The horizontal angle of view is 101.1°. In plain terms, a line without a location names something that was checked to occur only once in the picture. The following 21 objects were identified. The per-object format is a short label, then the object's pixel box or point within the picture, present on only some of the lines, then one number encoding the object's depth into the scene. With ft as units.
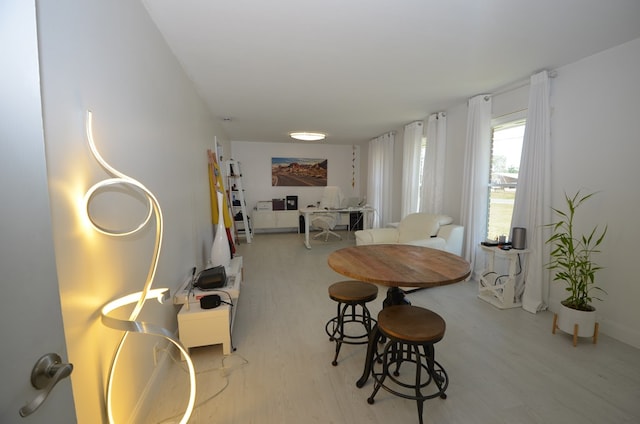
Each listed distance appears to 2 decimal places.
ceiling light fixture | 16.69
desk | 17.66
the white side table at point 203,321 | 6.23
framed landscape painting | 23.26
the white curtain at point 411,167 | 15.21
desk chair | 19.40
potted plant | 6.91
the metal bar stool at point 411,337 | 4.42
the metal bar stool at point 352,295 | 6.01
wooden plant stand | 6.92
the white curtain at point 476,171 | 10.85
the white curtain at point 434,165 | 13.38
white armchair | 10.95
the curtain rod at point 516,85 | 8.49
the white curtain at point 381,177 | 18.74
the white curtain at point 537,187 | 8.61
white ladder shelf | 19.09
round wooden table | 4.84
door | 1.69
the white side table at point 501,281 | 9.02
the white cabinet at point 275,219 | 22.03
